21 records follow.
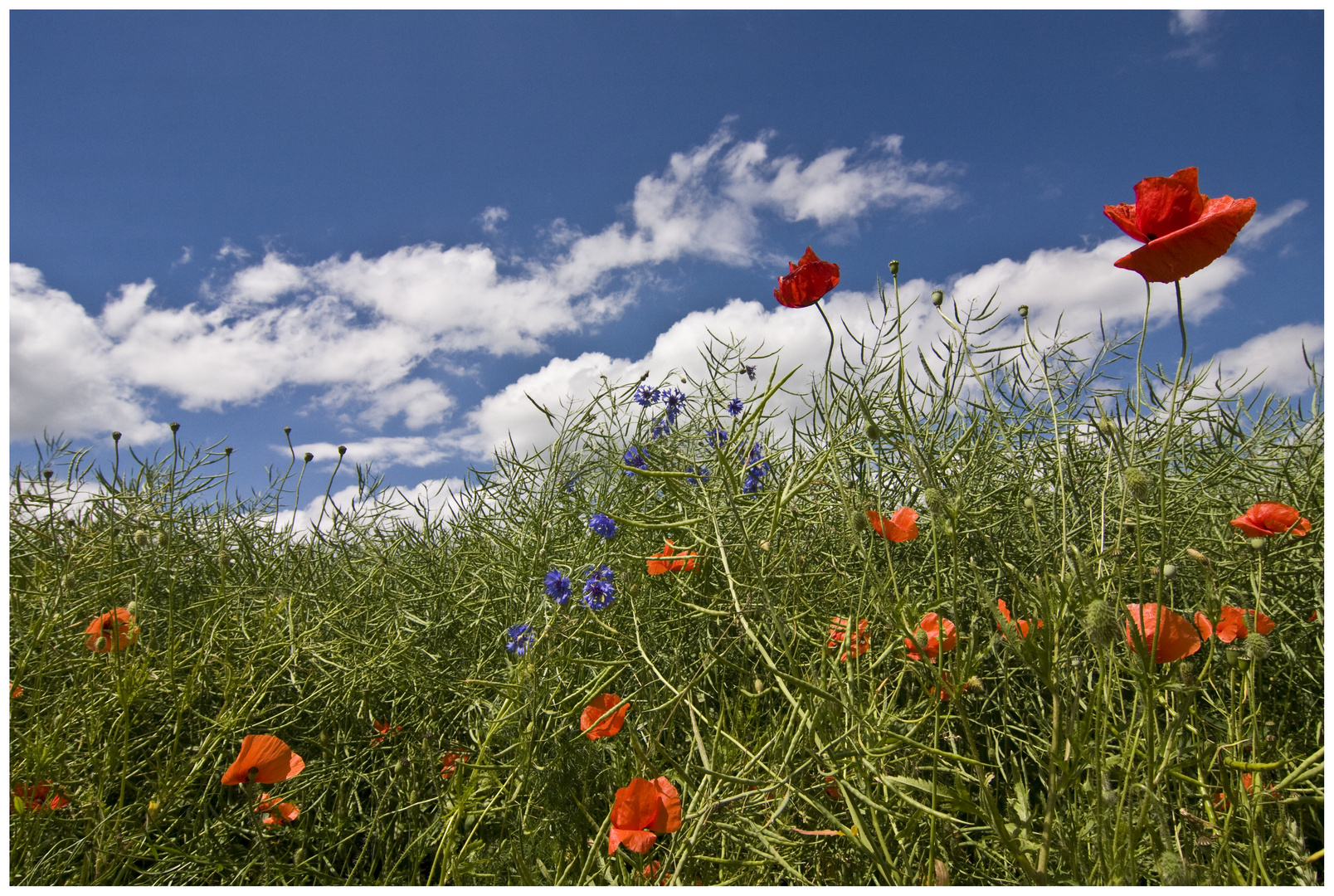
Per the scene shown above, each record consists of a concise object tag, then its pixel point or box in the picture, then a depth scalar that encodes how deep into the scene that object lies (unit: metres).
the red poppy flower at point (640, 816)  0.75
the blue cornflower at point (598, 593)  1.05
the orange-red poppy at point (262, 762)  0.87
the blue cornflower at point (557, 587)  1.05
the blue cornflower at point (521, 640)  1.02
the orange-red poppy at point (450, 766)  1.10
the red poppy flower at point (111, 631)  1.04
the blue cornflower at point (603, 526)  1.15
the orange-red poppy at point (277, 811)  0.98
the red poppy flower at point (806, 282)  0.91
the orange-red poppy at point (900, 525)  0.83
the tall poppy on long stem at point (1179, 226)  0.63
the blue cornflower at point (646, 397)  1.55
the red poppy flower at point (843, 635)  0.85
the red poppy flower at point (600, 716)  0.91
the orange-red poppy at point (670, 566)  1.00
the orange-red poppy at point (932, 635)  0.77
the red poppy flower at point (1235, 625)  0.71
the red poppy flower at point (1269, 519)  0.77
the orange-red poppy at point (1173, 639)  0.62
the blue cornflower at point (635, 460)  1.37
